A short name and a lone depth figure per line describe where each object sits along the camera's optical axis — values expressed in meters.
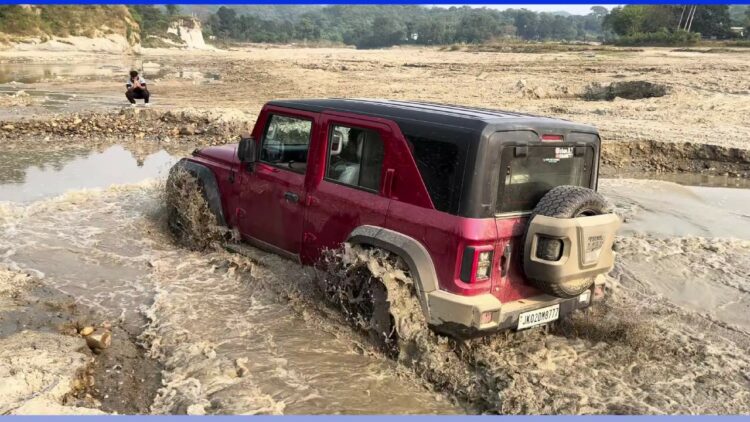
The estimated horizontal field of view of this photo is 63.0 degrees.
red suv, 4.05
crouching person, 18.67
